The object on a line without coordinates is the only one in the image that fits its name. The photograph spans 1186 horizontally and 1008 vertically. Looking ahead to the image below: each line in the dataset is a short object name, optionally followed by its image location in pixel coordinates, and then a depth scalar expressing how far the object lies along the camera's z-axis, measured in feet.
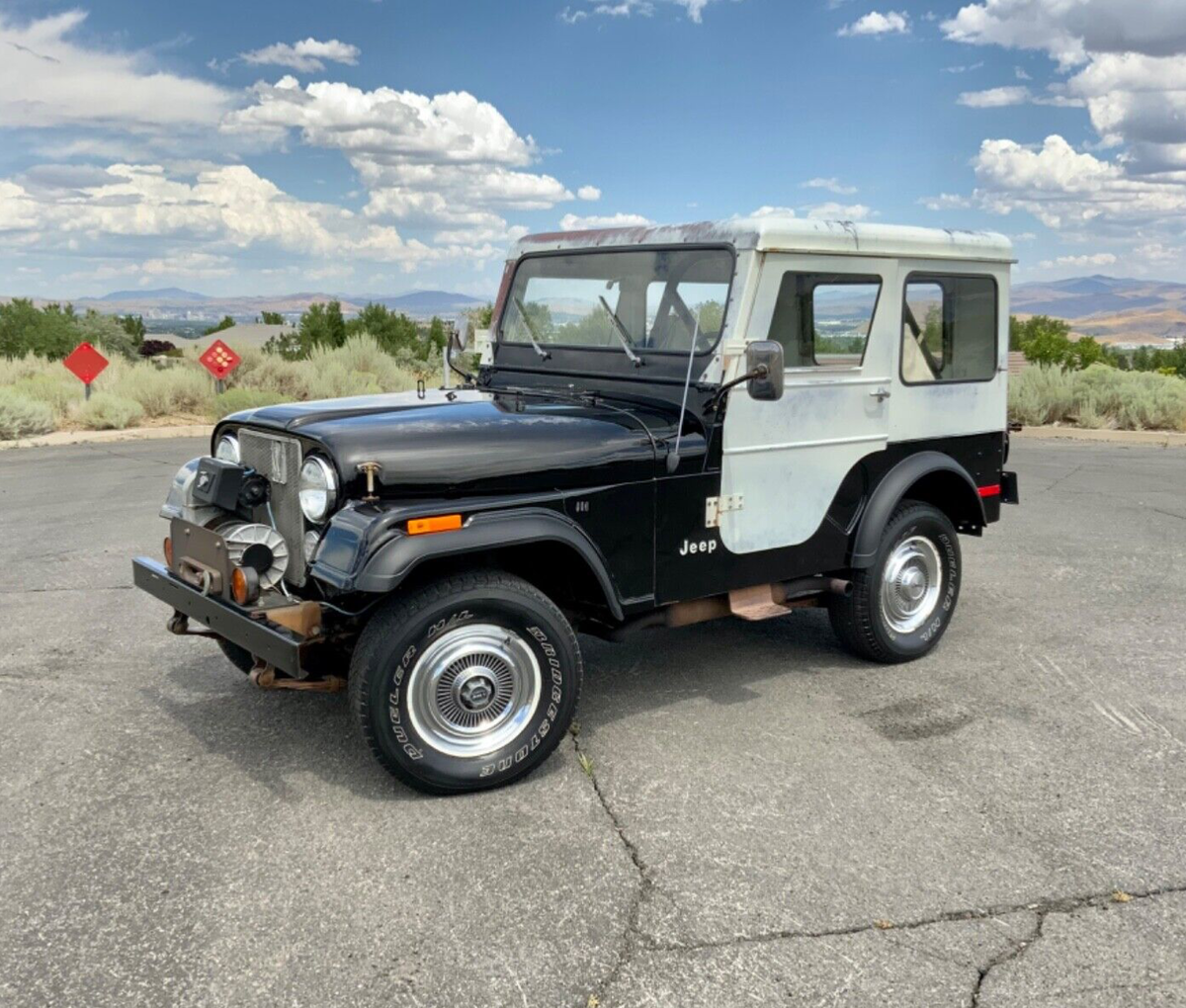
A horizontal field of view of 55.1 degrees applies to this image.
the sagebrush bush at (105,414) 60.13
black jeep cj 13.33
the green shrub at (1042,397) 62.03
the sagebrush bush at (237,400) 62.80
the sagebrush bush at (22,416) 55.42
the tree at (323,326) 103.40
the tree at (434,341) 94.67
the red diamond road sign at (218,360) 65.26
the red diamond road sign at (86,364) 62.13
